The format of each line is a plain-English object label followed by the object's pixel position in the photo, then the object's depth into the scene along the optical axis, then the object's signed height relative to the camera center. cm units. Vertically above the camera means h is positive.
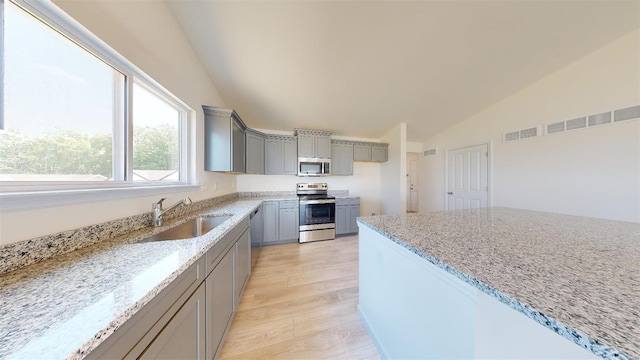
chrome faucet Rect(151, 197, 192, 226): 137 -24
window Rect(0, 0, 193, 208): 76 +39
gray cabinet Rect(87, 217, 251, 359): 57 -58
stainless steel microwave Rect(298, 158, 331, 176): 374 +27
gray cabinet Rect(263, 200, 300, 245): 329 -74
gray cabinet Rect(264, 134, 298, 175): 361 +50
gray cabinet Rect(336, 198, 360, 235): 372 -70
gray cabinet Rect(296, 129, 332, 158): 371 +75
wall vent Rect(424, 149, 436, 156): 460 +70
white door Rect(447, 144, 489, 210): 360 +5
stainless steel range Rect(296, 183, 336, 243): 343 -71
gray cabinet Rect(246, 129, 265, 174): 311 +50
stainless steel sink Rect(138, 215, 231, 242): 135 -41
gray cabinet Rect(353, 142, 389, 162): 414 +65
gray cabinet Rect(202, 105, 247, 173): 235 +52
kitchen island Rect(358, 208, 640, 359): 46 -32
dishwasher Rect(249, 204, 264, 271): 232 -73
